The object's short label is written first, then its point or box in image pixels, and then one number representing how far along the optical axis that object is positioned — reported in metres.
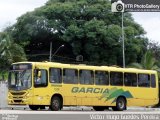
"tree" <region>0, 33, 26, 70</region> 51.03
